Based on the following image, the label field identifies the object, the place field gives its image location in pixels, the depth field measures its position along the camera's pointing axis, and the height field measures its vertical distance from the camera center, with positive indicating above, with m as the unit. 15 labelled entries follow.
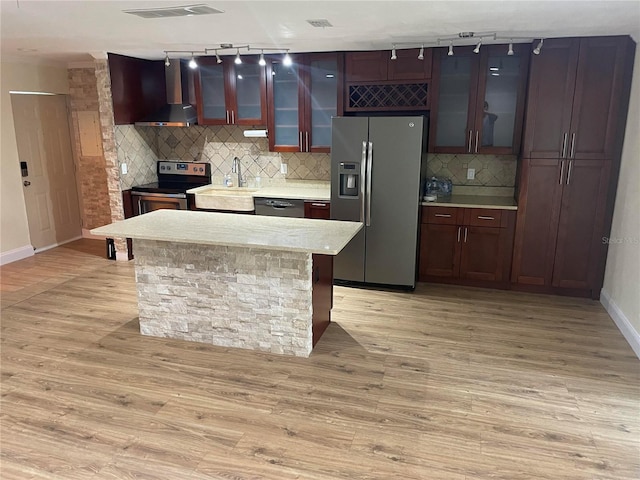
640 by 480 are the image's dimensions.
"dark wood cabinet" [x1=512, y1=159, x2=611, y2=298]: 4.23 -0.73
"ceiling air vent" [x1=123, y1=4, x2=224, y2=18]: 3.01 +0.88
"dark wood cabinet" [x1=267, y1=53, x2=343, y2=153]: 4.88 +0.48
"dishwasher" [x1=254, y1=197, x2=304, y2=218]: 5.00 -0.66
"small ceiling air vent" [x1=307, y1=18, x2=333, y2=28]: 3.33 +0.89
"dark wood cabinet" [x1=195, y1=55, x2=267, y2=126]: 5.13 +0.59
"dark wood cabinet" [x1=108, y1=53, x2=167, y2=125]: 5.22 +0.67
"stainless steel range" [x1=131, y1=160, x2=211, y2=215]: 5.46 -0.51
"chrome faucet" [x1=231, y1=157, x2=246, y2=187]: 5.77 -0.30
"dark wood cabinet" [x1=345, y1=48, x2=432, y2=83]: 4.54 +0.79
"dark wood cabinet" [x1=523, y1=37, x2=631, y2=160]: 4.00 +0.43
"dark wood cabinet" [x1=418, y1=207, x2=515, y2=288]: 4.53 -0.98
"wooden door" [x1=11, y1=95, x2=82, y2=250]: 5.84 -0.30
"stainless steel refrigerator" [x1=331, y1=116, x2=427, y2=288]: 4.35 -0.43
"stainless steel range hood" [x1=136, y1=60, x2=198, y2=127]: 5.46 +0.46
